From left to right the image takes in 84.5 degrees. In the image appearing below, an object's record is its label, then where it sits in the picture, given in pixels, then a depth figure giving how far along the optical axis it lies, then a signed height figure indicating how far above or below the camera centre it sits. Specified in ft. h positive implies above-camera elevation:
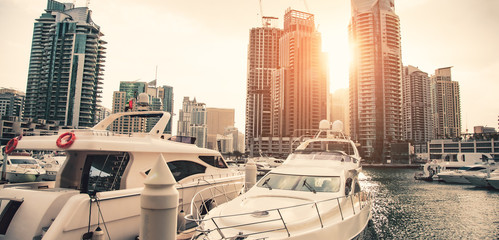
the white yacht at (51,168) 71.41 -10.11
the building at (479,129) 541.17 +28.04
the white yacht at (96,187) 20.15 -4.75
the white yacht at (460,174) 117.99 -14.09
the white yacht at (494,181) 96.89 -13.69
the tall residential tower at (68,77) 334.44 +71.42
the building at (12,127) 271.08 +6.42
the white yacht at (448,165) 141.62 -14.00
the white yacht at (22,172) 69.56 -9.94
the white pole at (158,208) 10.00 -2.68
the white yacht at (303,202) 19.30 -5.74
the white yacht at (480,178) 104.92 -13.84
